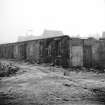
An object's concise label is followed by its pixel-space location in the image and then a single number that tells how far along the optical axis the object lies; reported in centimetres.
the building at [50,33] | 5125
